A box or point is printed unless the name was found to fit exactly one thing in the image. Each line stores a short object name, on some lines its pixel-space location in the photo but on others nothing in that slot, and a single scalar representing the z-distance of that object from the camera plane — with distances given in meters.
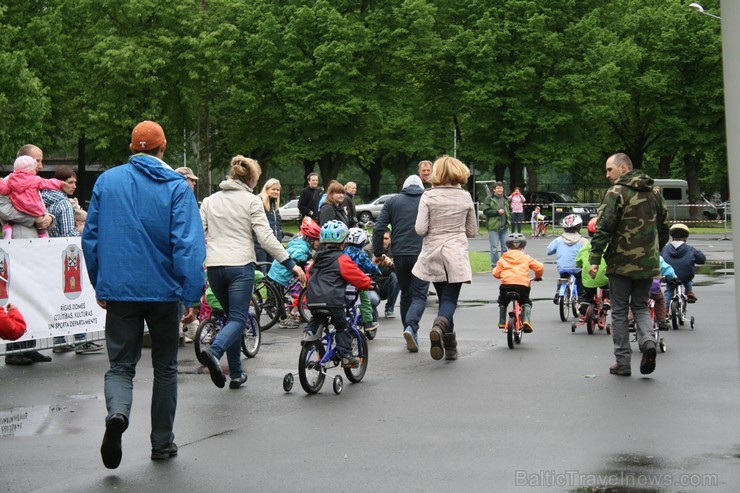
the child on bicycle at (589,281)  13.27
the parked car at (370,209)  65.75
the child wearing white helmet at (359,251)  11.00
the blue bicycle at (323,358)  9.90
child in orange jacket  13.12
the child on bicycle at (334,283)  10.12
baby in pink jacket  12.13
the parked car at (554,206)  50.44
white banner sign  12.09
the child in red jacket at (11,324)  6.96
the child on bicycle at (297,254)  15.34
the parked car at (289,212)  65.88
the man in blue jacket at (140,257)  7.04
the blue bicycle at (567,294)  15.75
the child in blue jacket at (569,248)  15.41
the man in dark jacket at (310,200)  22.52
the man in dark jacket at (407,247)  12.57
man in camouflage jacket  10.62
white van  65.38
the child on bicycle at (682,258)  15.18
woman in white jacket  10.09
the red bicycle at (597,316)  14.38
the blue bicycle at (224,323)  11.62
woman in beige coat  11.93
